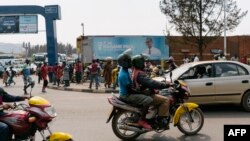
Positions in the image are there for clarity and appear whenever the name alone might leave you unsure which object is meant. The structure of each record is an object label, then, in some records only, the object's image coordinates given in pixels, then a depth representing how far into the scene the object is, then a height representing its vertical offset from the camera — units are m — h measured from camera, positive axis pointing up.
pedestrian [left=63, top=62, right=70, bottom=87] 21.83 -1.46
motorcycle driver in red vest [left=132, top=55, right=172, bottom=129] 7.12 -0.71
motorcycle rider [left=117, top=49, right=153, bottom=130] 7.07 -0.76
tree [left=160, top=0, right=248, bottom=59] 27.44 +2.26
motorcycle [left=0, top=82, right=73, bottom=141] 4.98 -0.89
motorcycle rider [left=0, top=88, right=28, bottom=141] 4.93 -0.99
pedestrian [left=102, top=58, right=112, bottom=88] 19.62 -1.12
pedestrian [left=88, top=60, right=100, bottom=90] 19.45 -1.05
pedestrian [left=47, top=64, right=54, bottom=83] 25.85 -1.43
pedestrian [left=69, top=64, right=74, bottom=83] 25.62 -1.43
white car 9.91 -0.84
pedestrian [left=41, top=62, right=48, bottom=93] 19.84 -1.21
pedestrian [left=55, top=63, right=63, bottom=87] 23.55 -1.31
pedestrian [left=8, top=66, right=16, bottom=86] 27.10 -1.95
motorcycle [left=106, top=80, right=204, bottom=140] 7.16 -1.28
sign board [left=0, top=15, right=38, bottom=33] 28.44 +2.13
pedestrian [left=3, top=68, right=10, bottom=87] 27.37 -1.86
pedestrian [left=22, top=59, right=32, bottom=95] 19.06 -1.17
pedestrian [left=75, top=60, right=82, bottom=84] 23.46 -1.27
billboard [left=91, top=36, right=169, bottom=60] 30.84 +0.35
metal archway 27.58 +2.71
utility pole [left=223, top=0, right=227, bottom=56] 27.38 +2.37
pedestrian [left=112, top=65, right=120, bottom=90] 18.21 -1.27
